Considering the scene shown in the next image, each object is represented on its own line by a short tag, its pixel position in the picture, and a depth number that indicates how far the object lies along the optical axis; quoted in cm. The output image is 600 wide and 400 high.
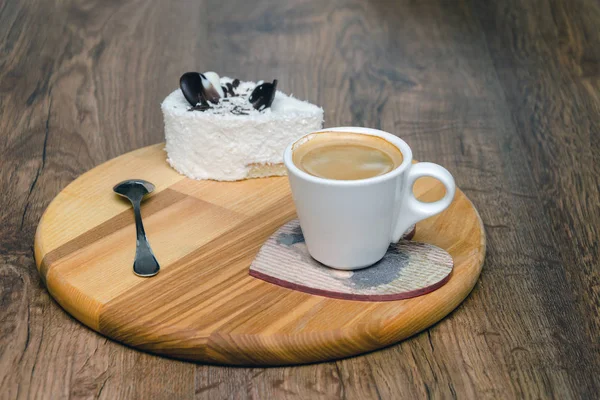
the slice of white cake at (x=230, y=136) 93
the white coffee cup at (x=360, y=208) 79
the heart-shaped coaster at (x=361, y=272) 81
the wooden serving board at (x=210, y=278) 78
